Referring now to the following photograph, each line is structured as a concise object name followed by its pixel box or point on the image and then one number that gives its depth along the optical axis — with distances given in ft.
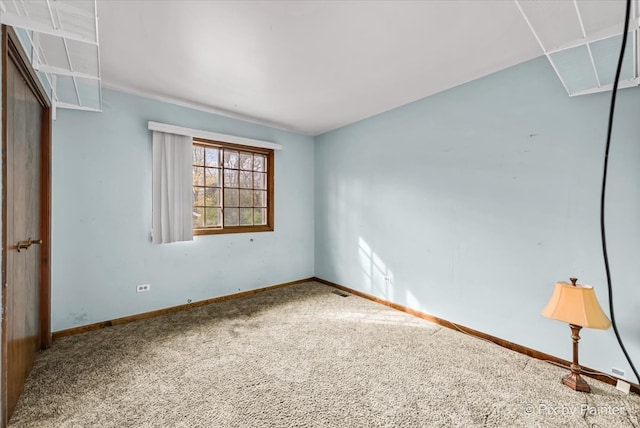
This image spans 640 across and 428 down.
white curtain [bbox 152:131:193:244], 10.04
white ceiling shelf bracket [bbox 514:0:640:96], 4.64
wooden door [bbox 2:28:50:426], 4.73
